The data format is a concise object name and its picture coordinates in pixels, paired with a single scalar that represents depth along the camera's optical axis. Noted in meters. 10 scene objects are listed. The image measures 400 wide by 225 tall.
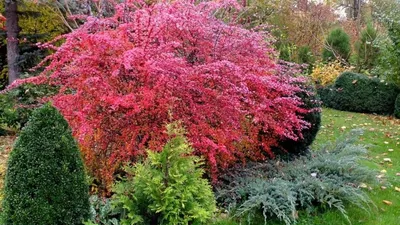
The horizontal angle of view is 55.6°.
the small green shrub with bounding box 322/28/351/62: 13.27
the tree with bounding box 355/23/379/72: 12.48
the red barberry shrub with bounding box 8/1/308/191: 3.61
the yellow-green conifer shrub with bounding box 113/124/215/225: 3.04
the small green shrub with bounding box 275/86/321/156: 4.98
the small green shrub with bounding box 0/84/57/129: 7.46
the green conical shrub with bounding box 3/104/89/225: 2.69
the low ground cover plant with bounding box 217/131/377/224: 3.58
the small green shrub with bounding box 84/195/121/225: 3.19
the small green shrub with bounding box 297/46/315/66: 13.23
